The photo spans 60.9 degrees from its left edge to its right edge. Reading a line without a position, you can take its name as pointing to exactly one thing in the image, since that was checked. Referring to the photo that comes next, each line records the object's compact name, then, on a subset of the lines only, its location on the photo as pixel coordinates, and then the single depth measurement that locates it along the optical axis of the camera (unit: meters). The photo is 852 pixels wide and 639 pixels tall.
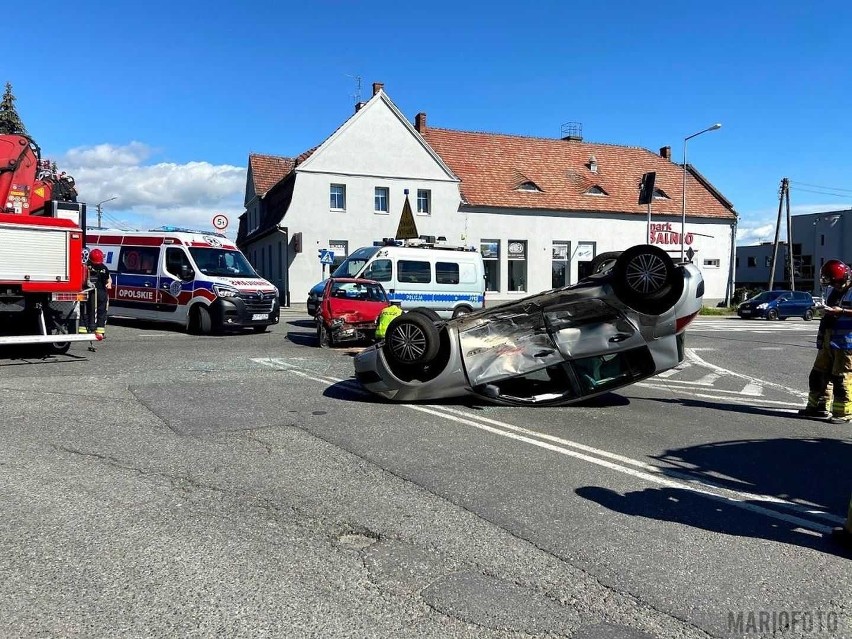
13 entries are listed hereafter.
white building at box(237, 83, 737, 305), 35.09
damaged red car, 14.74
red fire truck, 11.09
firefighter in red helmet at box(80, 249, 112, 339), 15.59
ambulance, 16.91
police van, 20.59
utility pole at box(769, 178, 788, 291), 44.91
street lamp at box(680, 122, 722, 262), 35.56
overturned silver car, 8.03
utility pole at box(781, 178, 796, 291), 45.48
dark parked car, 34.81
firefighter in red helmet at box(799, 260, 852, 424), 7.85
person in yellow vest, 11.84
